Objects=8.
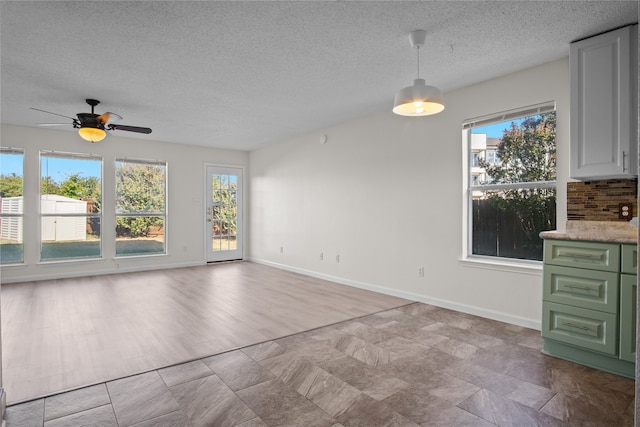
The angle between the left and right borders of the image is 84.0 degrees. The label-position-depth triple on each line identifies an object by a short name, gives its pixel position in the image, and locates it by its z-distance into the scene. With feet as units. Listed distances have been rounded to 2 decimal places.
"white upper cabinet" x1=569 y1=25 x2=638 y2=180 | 8.99
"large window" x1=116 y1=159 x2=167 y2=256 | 22.49
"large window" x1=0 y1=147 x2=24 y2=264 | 18.86
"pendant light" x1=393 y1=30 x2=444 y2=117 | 9.10
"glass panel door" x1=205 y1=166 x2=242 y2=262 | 26.00
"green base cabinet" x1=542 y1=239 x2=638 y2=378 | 8.30
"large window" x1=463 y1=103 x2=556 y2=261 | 11.89
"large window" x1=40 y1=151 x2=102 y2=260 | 20.01
